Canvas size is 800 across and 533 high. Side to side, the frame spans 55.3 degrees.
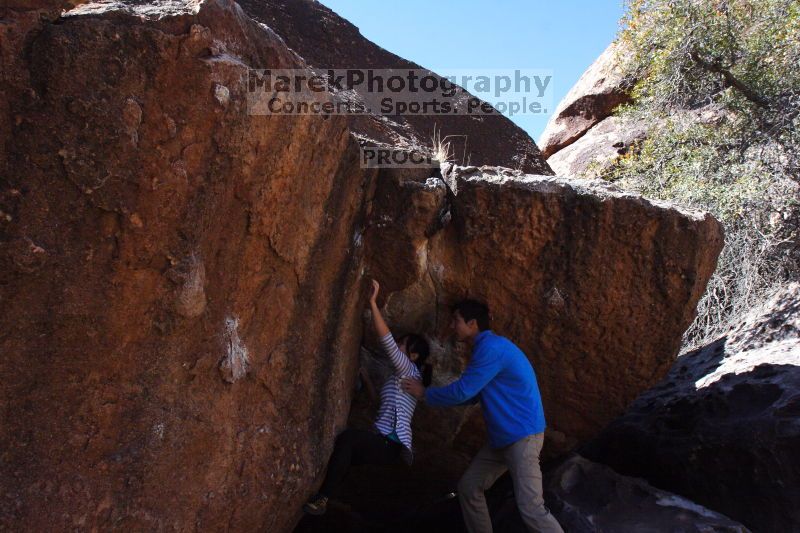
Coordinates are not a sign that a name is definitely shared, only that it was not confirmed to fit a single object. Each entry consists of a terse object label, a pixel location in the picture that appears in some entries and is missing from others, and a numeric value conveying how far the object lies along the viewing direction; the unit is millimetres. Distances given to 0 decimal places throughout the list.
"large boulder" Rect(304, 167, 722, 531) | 4023
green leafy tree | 7656
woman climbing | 3838
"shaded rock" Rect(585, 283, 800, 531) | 4219
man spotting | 3721
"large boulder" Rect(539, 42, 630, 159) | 12789
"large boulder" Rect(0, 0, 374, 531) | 2410
